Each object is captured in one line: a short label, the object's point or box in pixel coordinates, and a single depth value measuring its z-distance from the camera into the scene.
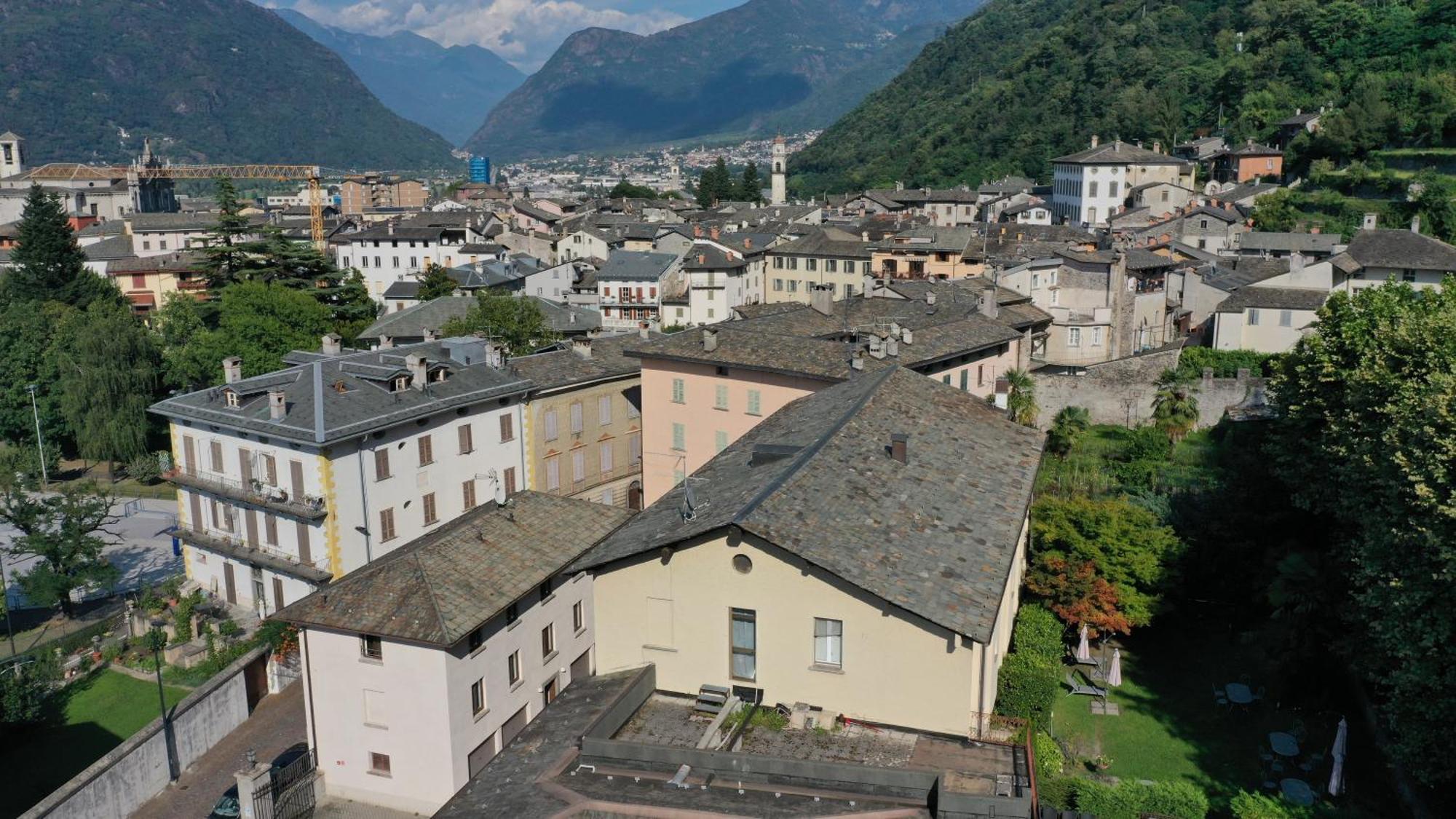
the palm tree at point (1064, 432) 43.73
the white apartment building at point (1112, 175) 95.88
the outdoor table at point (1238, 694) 25.42
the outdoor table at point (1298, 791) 20.84
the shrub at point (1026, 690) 20.84
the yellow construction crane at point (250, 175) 123.69
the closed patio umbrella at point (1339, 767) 21.05
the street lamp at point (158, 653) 25.95
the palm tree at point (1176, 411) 44.44
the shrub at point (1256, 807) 17.62
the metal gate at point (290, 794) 22.81
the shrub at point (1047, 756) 20.05
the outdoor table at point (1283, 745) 22.80
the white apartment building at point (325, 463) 33.28
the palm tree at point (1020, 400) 43.03
